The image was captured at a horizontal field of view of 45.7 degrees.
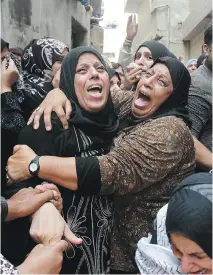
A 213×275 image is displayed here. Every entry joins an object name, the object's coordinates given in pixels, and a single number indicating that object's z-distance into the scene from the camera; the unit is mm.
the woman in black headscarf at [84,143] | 1104
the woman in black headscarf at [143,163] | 1052
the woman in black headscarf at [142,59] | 1730
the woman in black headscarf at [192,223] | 786
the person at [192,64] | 2981
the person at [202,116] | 1377
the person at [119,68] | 2566
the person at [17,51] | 1885
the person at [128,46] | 2791
